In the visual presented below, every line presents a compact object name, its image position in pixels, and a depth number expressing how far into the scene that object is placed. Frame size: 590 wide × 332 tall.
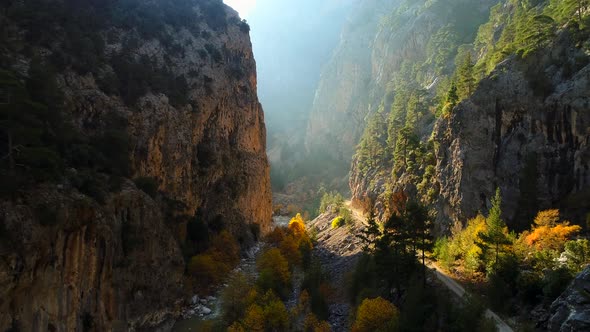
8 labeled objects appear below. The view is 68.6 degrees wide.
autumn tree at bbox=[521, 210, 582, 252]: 33.75
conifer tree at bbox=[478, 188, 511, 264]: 33.47
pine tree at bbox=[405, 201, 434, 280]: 35.00
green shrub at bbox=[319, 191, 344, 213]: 99.25
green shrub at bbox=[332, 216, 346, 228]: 81.99
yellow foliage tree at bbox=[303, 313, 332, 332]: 35.72
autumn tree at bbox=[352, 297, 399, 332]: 32.49
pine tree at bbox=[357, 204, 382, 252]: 41.28
